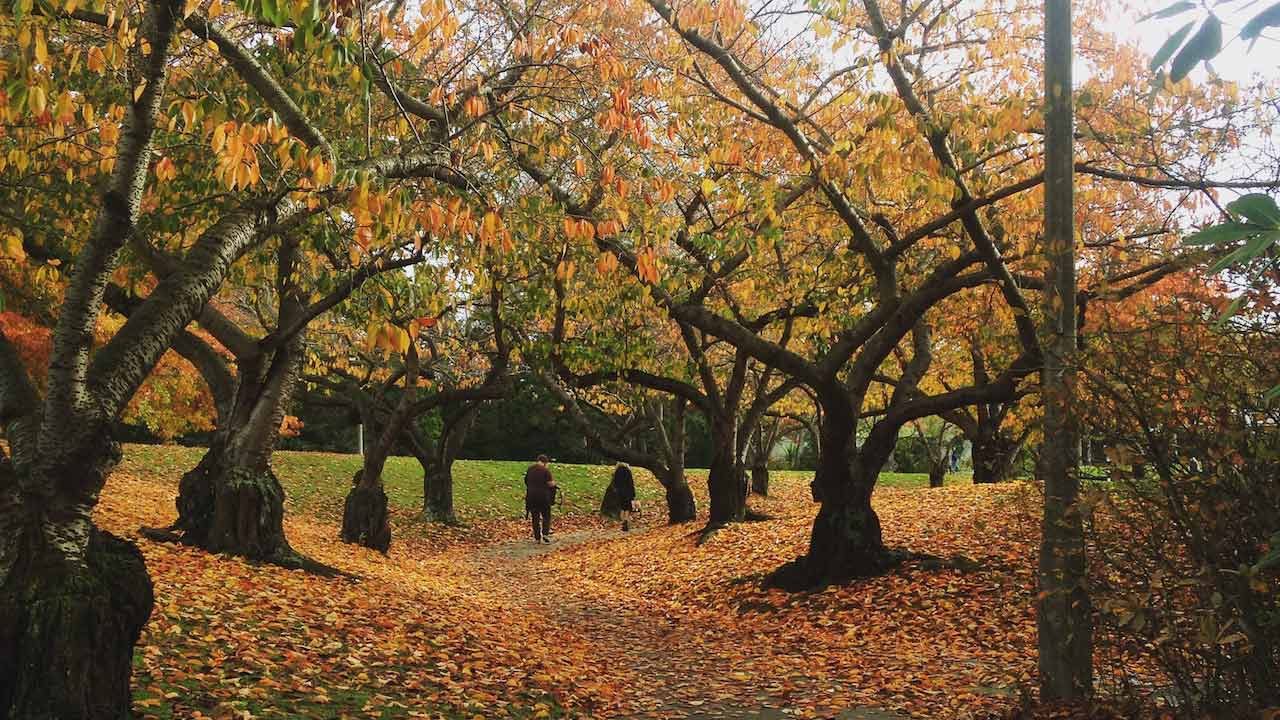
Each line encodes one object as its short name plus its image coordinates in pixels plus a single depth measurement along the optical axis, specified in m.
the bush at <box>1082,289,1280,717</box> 3.95
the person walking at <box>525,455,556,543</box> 21.31
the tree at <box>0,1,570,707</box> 4.54
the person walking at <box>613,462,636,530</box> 23.61
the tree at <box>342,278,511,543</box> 17.44
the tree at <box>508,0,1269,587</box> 8.35
